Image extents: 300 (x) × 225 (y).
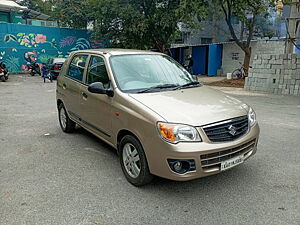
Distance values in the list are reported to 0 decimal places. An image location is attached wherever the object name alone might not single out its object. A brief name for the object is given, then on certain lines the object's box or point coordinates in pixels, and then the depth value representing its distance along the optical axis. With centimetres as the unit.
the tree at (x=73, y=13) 2146
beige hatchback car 290
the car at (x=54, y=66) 1608
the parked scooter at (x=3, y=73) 1486
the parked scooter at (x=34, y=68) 1825
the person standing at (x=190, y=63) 2011
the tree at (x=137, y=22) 1644
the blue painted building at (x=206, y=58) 1978
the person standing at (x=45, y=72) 1543
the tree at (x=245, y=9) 1352
